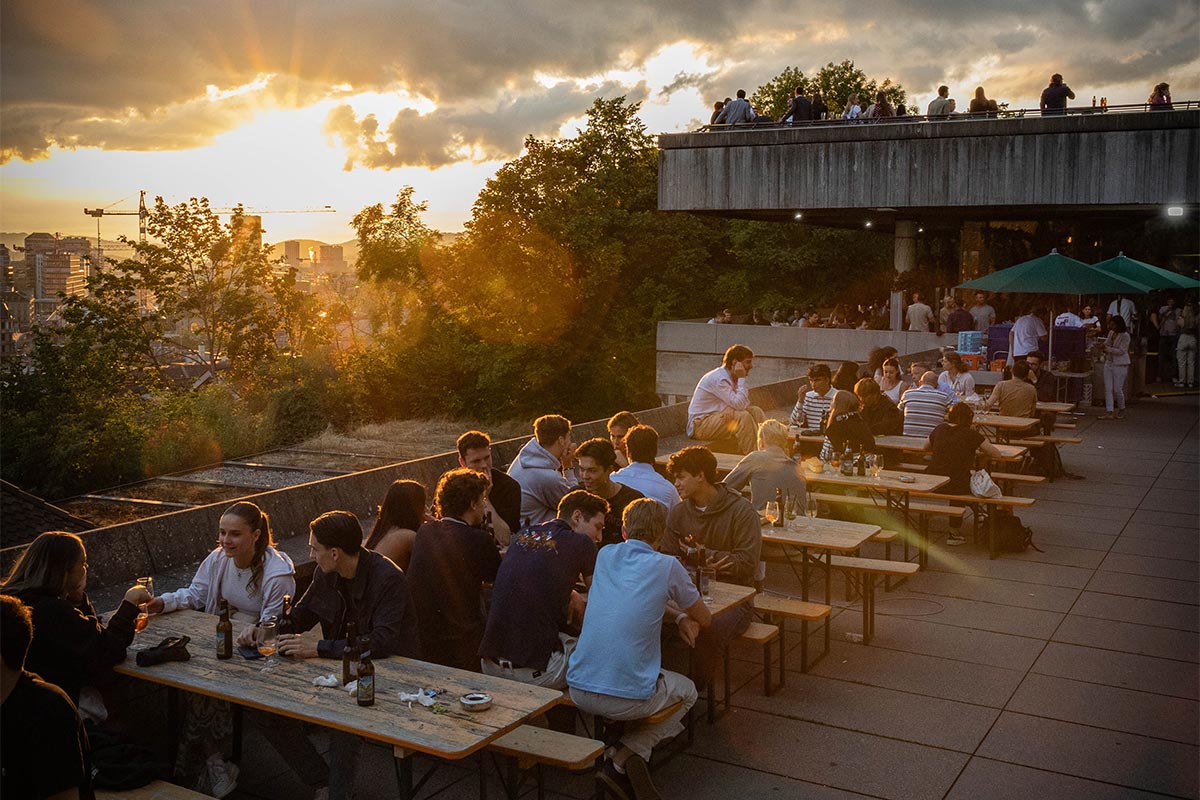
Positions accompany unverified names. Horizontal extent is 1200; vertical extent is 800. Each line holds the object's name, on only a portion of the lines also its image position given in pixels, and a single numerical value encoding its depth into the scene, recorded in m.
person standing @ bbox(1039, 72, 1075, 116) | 29.69
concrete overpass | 28.59
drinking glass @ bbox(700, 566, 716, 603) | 6.77
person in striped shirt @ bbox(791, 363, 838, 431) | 12.90
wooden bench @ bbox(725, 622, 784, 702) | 6.89
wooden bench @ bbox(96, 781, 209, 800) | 4.76
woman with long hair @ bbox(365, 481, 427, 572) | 6.68
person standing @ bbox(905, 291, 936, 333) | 31.14
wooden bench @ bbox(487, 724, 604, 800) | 5.02
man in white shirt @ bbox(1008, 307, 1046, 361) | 21.67
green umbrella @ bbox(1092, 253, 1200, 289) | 20.69
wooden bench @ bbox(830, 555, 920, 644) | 8.27
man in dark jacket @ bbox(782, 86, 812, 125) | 33.53
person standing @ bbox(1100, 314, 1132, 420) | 21.56
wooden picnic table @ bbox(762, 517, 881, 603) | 8.12
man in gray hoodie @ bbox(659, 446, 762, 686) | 7.34
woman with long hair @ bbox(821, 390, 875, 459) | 11.27
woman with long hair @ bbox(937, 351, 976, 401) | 15.70
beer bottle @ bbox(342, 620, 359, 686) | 5.10
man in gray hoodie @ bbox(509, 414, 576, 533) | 8.66
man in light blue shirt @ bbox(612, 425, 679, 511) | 8.09
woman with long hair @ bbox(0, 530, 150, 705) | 5.04
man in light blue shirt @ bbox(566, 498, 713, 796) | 5.55
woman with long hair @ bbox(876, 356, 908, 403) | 14.54
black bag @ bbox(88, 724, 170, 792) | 4.85
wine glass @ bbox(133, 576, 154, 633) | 5.97
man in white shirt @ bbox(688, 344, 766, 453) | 12.96
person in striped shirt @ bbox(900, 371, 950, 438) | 13.14
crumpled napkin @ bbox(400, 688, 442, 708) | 4.85
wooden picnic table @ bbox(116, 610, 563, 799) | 4.52
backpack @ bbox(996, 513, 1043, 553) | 11.09
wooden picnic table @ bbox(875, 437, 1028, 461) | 12.07
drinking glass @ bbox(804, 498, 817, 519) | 9.02
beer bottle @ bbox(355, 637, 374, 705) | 4.81
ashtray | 4.75
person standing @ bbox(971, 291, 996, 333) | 27.02
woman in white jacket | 5.86
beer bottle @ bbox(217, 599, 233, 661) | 5.45
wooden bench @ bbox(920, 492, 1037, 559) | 10.78
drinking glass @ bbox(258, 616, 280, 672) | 5.47
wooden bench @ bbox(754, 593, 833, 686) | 7.33
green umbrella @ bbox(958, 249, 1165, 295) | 19.23
